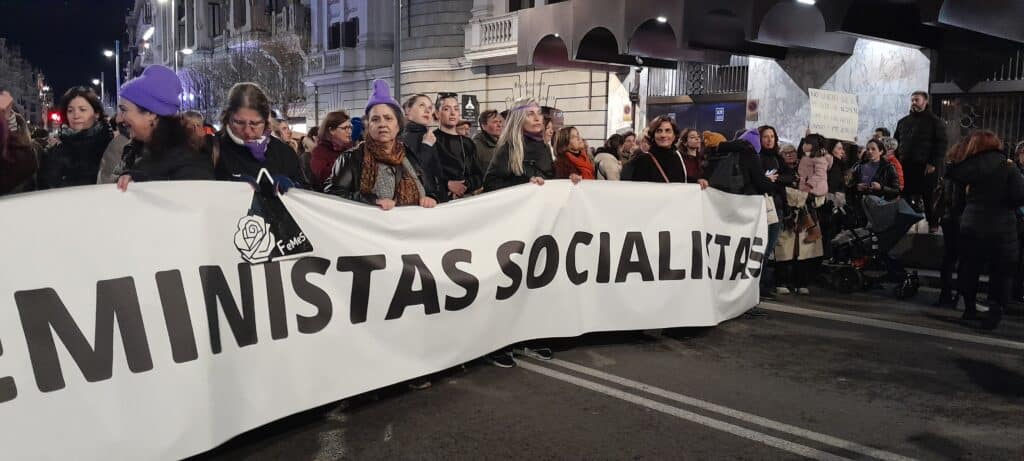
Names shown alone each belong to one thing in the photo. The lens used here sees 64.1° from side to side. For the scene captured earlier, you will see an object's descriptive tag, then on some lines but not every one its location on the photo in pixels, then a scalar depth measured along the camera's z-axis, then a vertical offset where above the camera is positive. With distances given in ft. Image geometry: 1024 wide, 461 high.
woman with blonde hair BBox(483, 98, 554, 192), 20.26 +0.36
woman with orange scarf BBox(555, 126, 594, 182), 25.48 +0.28
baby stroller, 28.17 -2.75
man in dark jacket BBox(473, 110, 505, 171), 23.90 +0.87
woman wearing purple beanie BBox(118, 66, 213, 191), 13.96 +0.51
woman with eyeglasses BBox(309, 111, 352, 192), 22.29 +0.54
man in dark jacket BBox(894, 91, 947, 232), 35.94 +1.06
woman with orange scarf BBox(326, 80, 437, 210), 16.56 -0.09
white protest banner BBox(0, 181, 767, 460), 11.03 -2.34
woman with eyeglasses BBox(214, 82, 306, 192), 15.15 +0.44
